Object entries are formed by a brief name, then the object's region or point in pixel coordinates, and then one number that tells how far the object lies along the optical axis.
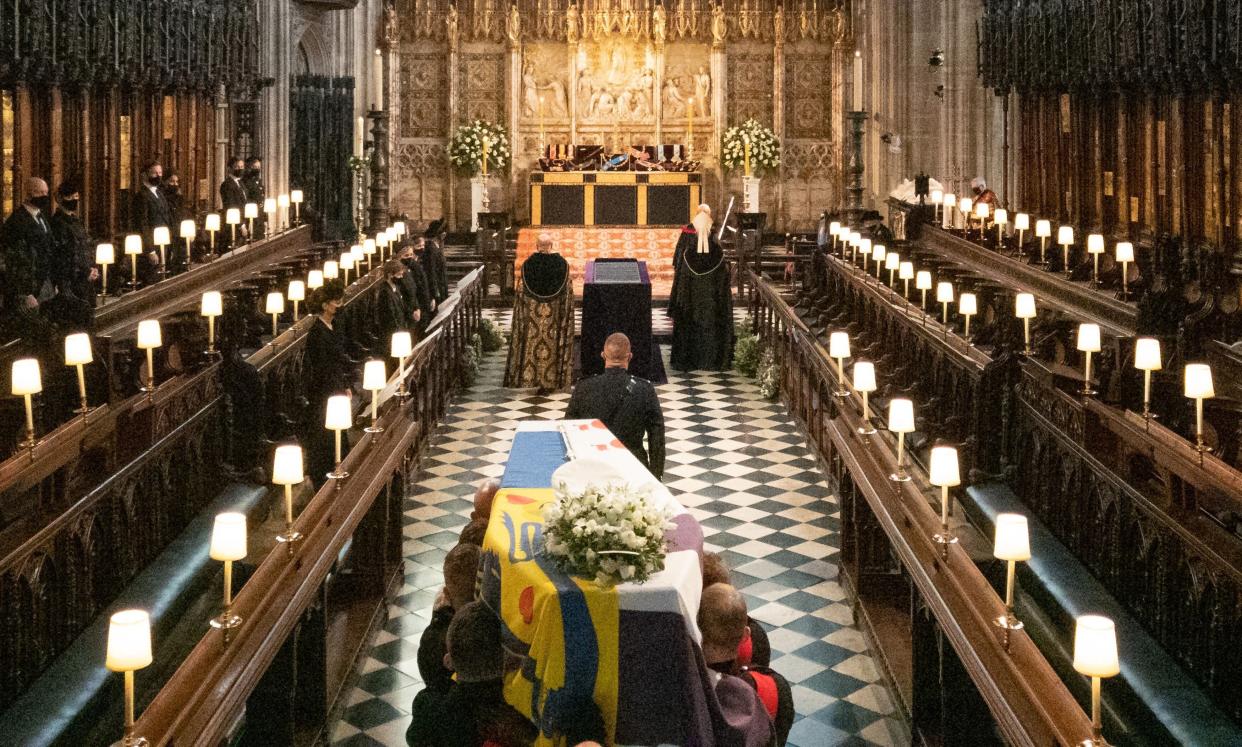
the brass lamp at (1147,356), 7.26
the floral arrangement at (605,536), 4.47
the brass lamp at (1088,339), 8.09
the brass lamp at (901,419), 7.07
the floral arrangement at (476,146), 26.11
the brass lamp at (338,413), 7.50
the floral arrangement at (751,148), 26.42
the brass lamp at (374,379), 8.41
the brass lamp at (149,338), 8.39
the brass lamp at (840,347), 9.88
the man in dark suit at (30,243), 10.25
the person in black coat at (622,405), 7.89
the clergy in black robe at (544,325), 14.71
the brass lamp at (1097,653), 4.06
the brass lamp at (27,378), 6.66
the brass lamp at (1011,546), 5.06
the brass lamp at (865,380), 8.22
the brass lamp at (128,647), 4.19
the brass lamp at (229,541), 5.23
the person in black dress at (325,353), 9.14
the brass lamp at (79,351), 7.50
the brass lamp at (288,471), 6.16
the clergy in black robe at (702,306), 16.39
